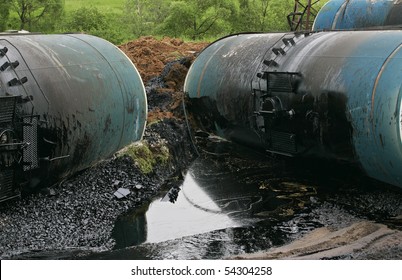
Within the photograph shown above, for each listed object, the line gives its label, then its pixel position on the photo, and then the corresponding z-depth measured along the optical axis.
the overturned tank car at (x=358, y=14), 13.17
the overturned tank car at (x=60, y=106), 7.94
